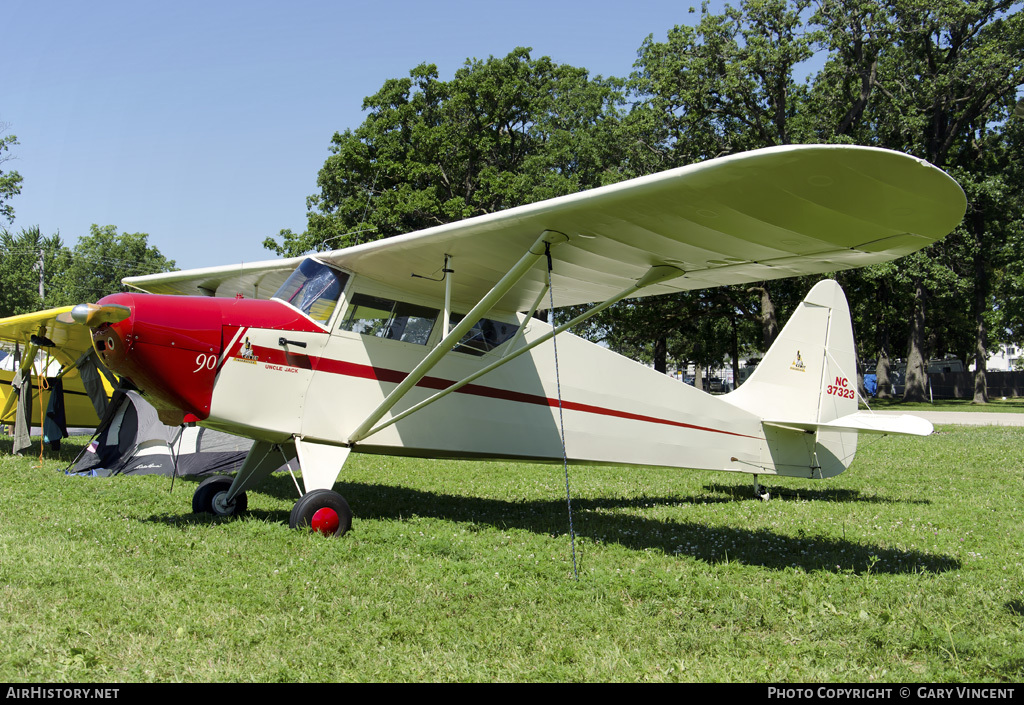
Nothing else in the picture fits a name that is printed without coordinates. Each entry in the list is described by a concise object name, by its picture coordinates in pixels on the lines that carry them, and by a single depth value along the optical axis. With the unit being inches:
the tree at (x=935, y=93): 1021.2
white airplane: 169.8
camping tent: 390.0
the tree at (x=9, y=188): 1510.8
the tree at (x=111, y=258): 2689.5
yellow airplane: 441.4
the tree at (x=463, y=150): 1098.7
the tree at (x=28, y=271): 1525.6
